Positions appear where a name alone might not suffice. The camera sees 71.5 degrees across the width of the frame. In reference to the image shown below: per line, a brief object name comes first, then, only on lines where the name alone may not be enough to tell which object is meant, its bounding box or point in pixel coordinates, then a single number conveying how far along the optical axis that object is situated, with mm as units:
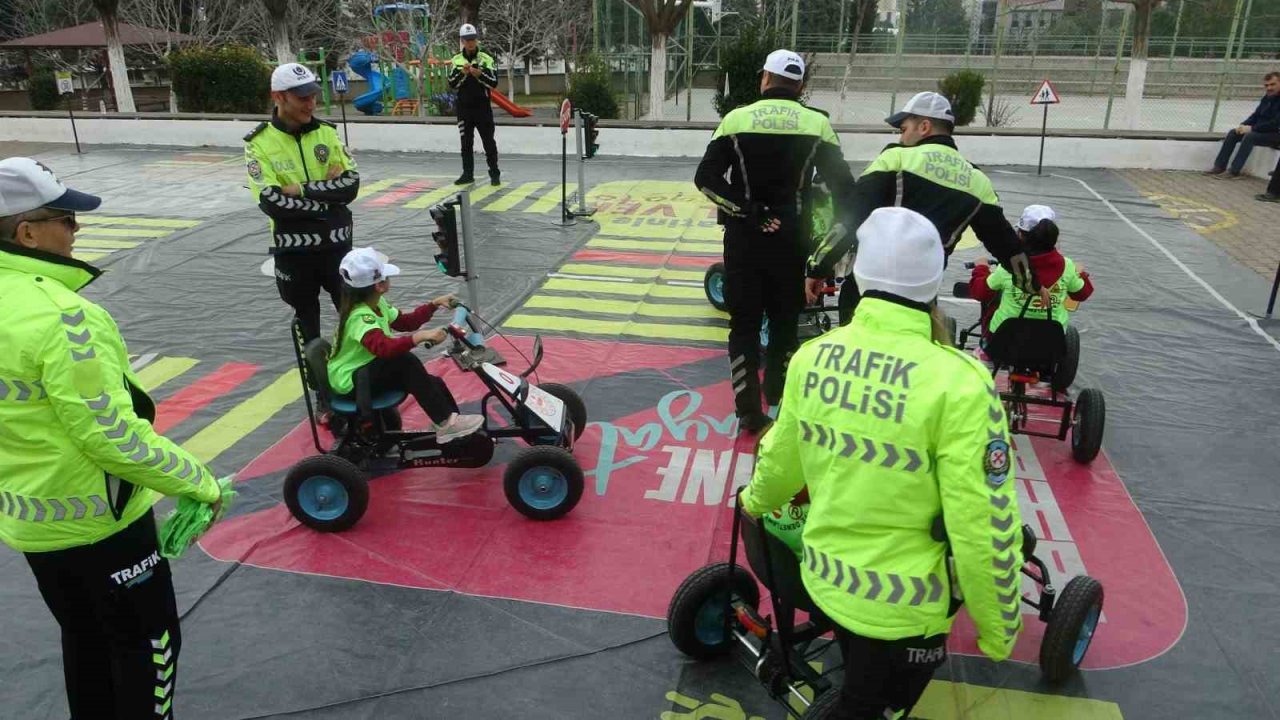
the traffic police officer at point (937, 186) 4449
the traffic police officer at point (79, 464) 2137
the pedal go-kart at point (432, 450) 4023
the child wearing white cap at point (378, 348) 4008
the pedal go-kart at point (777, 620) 2605
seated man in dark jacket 11828
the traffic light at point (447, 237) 5328
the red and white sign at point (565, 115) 9053
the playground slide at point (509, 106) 13789
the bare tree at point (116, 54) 16594
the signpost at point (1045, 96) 11461
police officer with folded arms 4840
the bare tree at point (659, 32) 15359
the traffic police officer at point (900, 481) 1981
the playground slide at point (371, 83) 20672
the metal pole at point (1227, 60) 14062
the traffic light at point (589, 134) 9641
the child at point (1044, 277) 4703
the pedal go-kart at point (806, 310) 6086
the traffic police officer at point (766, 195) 4578
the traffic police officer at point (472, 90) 10734
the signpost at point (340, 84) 11555
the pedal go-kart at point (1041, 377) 4598
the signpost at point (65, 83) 13438
